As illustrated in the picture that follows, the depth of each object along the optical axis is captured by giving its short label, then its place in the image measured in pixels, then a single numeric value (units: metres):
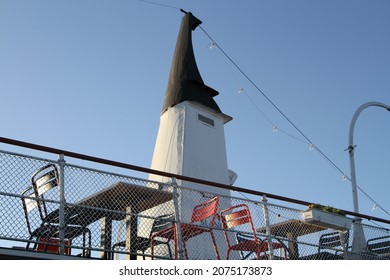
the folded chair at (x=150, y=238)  8.16
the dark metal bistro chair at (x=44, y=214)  7.12
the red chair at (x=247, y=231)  8.52
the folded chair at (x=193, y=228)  8.12
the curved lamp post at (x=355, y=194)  10.63
